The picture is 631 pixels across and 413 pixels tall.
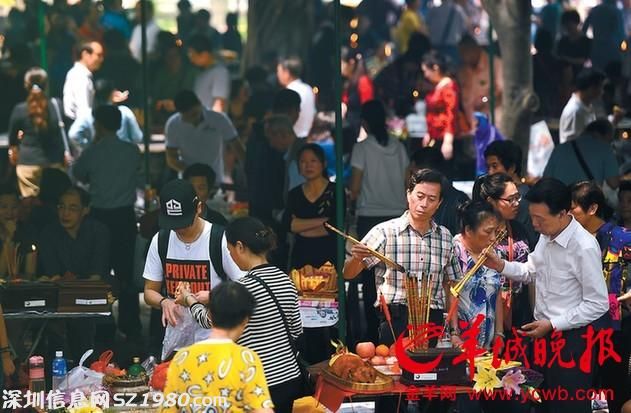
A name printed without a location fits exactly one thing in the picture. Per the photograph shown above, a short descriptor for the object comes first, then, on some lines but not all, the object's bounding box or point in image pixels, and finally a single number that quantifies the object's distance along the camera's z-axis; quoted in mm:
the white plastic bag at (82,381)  16562
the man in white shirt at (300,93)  28953
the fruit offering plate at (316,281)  19359
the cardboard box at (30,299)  19125
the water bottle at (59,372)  16906
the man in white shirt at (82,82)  29797
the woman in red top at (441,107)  28750
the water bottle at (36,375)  16984
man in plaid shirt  16609
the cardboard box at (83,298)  19125
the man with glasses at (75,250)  20453
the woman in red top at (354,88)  34156
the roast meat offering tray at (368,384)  15578
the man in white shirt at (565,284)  16031
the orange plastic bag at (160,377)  15969
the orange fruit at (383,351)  16453
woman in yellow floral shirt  12242
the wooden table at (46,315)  18937
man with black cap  15812
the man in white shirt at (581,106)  25891
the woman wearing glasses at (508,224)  17359
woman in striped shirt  14430
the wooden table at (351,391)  15602
